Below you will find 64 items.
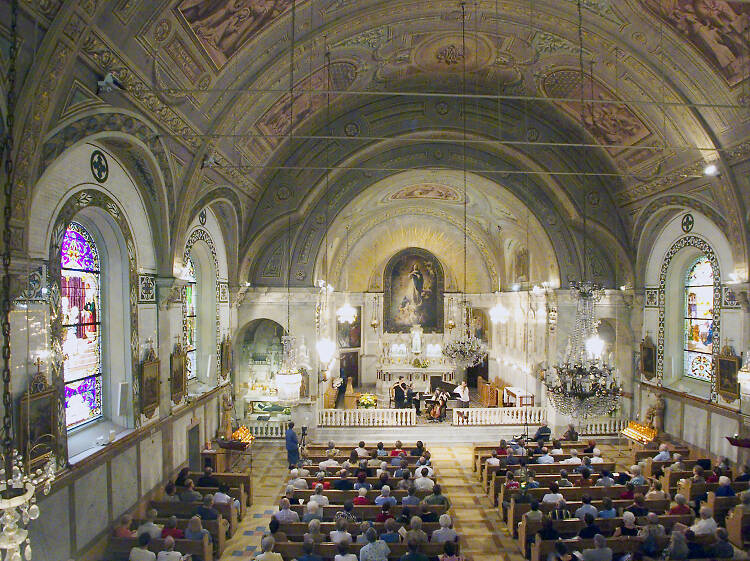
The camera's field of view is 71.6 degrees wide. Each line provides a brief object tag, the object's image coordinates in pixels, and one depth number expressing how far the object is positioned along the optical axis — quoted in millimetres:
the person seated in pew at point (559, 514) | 9828
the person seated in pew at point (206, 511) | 10023
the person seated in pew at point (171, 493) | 10398
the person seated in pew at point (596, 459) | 12695
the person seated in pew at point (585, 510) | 9633
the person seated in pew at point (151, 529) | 8703
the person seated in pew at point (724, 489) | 10742
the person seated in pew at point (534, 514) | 9898
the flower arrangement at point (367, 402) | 20422
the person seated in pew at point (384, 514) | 9609
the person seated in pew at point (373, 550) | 7934
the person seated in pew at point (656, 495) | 10555
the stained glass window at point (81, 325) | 9203
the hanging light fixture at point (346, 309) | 23608
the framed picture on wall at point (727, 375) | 13477
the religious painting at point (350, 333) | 25719
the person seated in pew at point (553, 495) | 10367
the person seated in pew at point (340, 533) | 8438
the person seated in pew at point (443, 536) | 8789
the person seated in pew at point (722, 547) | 8008
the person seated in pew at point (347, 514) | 9169
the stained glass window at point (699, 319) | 15539
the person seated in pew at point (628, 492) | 10648
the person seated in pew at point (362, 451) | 13445
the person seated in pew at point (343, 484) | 11062
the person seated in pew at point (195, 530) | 8984
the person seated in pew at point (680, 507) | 9867
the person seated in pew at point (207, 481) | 11688
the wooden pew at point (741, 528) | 9992
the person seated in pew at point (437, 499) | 10328
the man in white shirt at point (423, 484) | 11242
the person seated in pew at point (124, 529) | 8874
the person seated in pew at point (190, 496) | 10547
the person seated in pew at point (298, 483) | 10979
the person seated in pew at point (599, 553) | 7859
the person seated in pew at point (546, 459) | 12875
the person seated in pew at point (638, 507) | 9570
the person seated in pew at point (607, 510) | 9555
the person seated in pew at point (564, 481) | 11281
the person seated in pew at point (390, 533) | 8648
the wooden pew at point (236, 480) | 12172
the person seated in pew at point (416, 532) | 8333
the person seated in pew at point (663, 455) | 13375
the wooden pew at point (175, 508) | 10312
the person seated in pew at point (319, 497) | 10188
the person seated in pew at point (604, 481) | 11133
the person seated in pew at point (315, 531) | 8570
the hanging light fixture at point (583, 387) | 8844
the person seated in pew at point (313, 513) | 9703
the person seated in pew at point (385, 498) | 10078
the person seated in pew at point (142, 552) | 7879
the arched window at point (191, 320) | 14844
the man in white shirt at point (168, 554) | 7830
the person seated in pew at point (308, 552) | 7664
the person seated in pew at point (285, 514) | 9477
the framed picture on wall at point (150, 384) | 10774
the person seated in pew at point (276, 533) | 8727
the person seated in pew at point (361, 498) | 10320
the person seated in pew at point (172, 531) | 9086
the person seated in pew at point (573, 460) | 12802
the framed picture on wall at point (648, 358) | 17328
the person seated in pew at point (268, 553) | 7805
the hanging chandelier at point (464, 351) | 15094
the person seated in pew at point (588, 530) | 8656
